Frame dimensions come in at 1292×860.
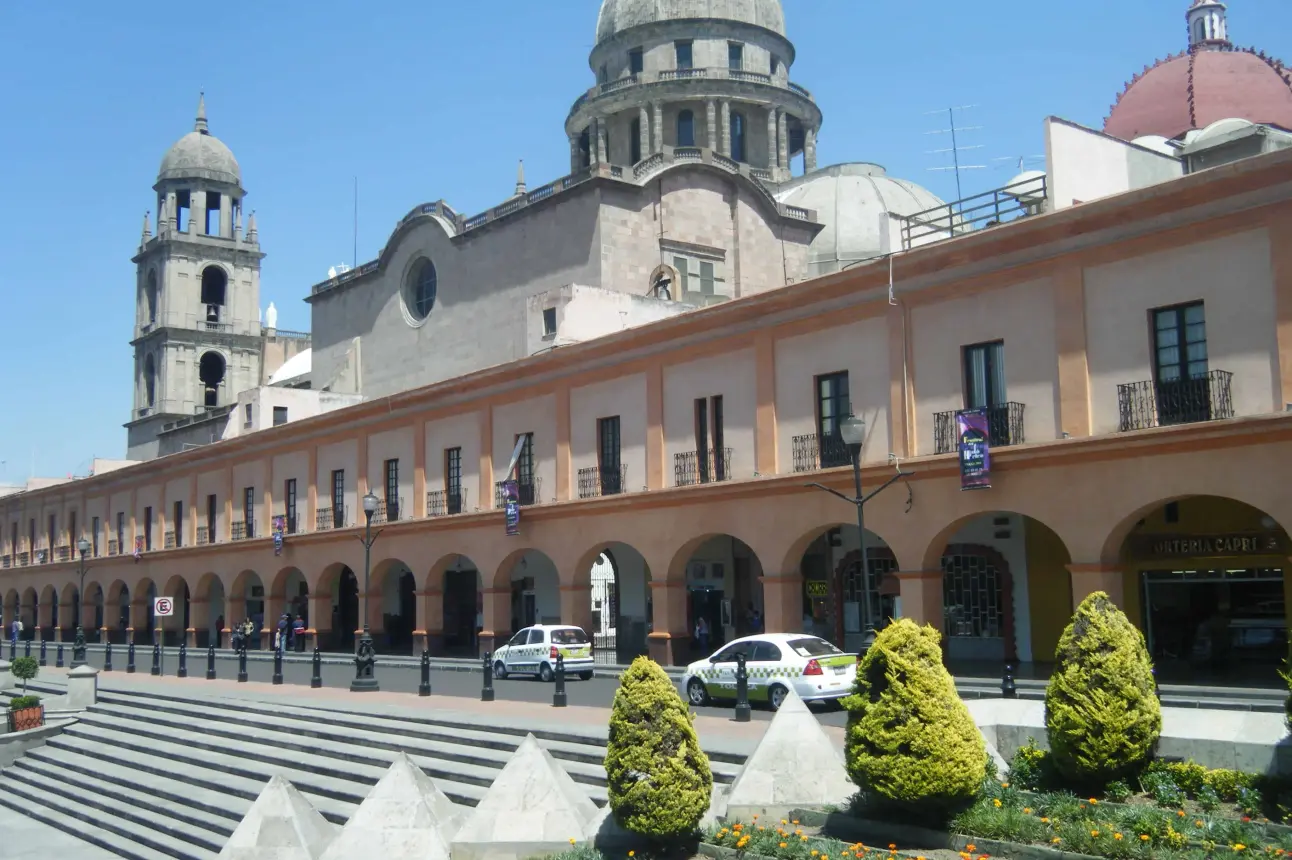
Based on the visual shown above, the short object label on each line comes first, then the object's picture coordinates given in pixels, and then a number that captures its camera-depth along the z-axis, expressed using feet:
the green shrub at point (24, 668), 99.91
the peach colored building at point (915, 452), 66.23
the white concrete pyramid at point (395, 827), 38.40
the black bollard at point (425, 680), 81.87
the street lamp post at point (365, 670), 86.89
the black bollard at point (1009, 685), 63.26
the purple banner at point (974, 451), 73.56
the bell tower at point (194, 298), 250.98
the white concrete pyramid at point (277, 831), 39.47
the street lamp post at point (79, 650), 122.72
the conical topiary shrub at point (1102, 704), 36.60
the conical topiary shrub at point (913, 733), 35.01
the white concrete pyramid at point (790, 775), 39.78
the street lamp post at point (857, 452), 58.39
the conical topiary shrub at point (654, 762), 36.24
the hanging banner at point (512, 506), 108.37
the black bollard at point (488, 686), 76.89
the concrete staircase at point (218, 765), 56.29
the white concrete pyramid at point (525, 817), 39.14
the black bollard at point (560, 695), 72.08
